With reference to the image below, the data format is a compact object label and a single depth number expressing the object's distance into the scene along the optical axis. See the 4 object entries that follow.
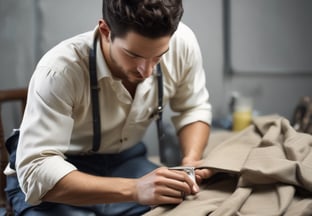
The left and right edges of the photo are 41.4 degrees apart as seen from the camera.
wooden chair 1.20
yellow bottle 1.72
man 0.88
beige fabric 0.82
